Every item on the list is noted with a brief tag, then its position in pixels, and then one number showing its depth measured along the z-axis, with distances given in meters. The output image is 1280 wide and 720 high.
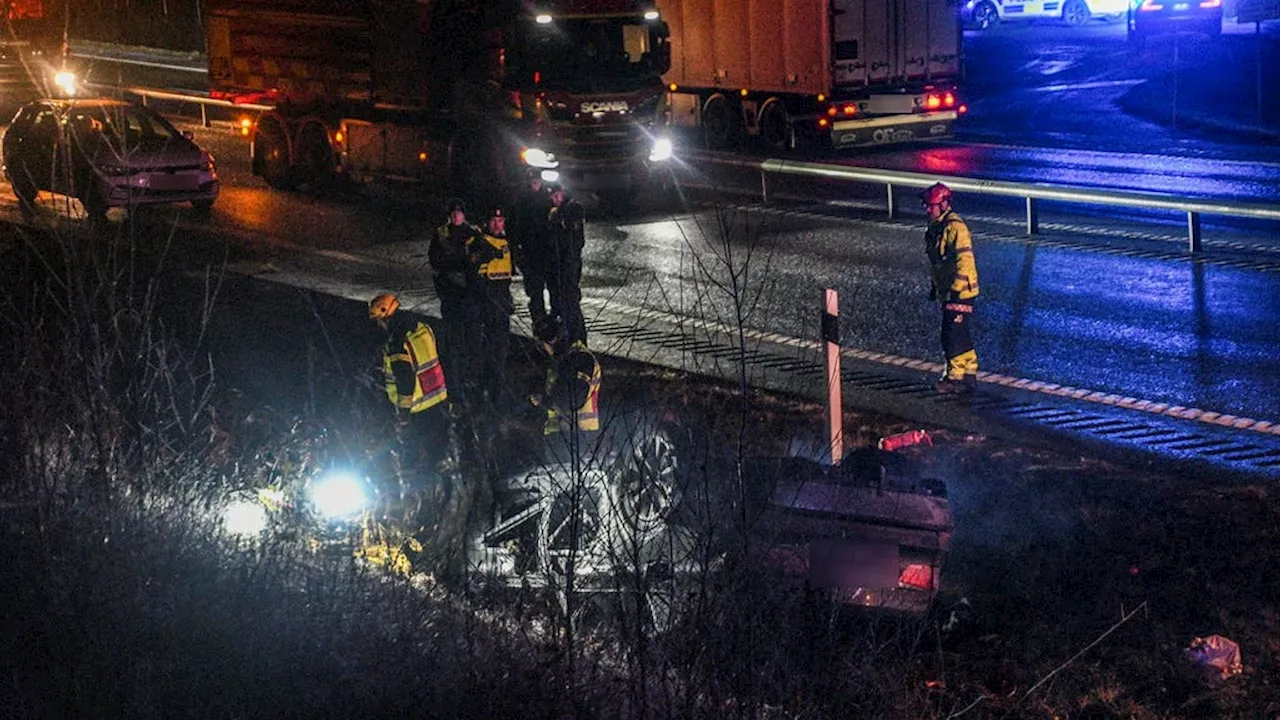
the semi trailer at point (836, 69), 24.94
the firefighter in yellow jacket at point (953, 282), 10.77
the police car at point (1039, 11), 44.16
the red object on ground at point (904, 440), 9.45
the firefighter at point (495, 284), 10.80
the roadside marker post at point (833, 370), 8.75
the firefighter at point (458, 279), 10.90
